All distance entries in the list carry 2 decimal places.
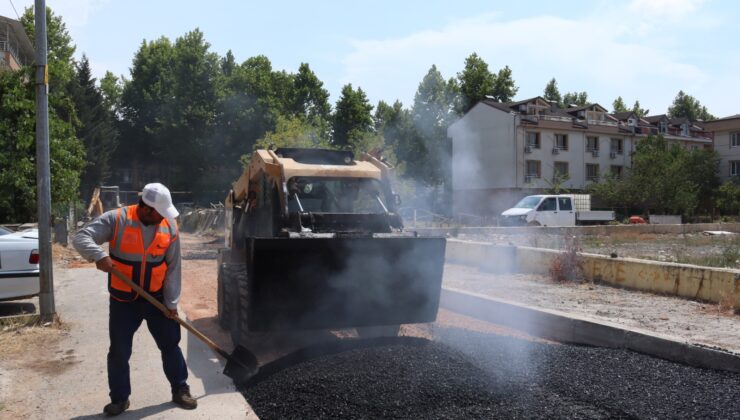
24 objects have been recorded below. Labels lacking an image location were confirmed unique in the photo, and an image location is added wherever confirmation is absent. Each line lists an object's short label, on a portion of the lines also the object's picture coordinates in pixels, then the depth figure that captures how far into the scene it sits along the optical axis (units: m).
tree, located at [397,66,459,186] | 42.69
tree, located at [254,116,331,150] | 22.94
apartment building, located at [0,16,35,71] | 25.98
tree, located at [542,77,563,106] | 71.94
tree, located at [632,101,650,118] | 79.25
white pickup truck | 24.59
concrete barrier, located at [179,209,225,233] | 29.90
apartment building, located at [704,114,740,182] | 48.69
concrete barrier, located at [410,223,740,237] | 20.50
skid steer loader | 5.62
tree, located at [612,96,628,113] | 79.22
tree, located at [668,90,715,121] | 80.88
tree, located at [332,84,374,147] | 53.88
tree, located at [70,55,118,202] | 39.22
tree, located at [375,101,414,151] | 48.50
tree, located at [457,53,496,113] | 58.12
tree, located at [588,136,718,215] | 35.75
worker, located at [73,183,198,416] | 4.19
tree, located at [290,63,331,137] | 57.66
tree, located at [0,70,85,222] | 14.47
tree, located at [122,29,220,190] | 49.88
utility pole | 6.98
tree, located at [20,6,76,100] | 39.01
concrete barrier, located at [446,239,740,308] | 8.09
